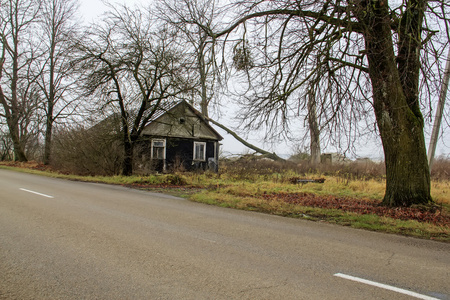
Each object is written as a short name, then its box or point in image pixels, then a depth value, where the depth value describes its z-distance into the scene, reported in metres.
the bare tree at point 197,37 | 12.08
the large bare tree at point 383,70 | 9.39
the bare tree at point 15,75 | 38.12
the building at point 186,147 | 29.69
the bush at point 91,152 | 21.83
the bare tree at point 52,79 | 35.38
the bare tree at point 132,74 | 19.59
